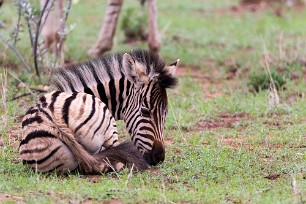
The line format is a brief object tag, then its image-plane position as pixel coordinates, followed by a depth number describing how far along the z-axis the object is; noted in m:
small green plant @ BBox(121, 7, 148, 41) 25.56
